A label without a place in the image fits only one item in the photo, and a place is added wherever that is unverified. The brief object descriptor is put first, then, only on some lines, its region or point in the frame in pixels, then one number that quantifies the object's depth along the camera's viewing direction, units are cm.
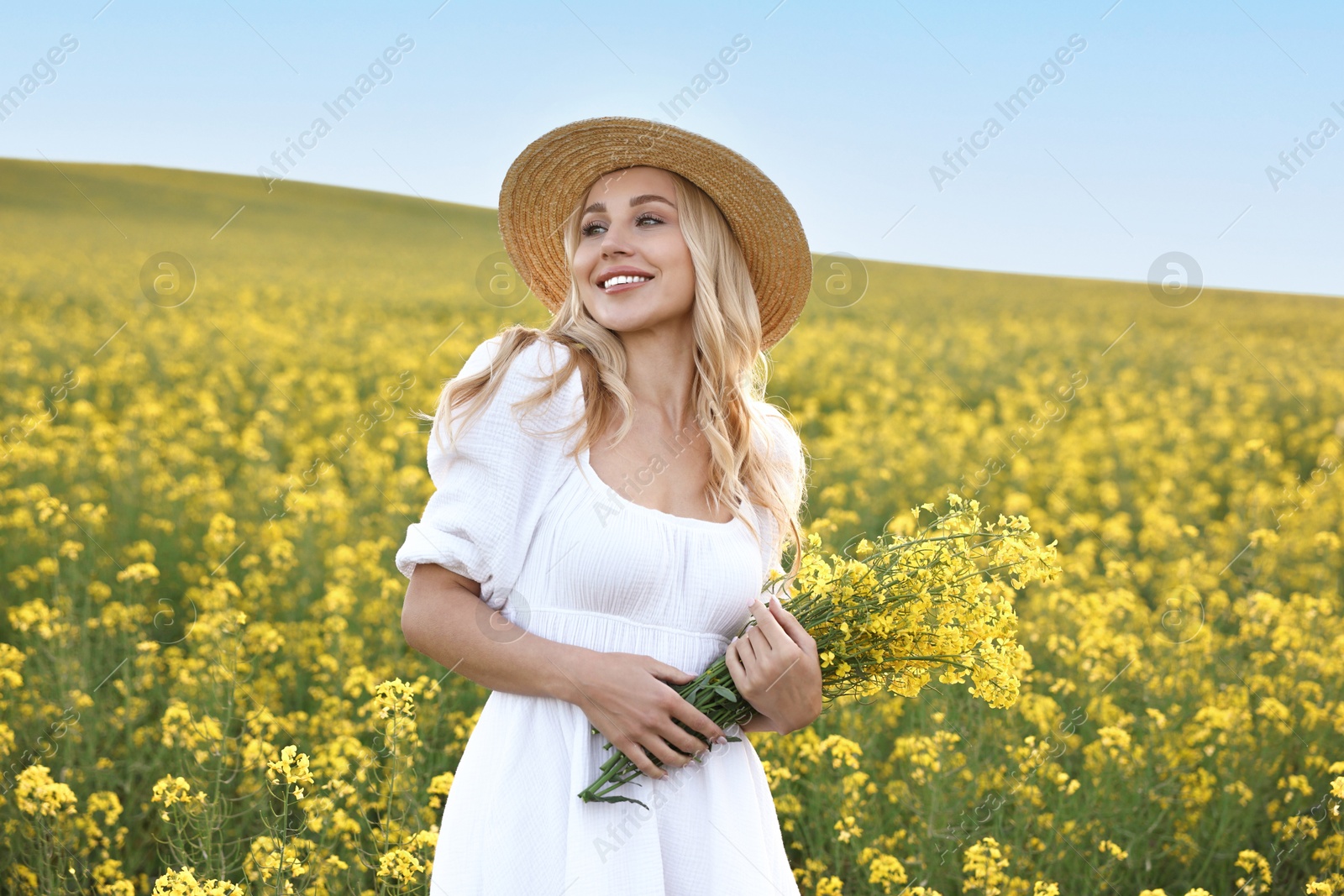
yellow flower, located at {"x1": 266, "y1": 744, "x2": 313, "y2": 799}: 213
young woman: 161
